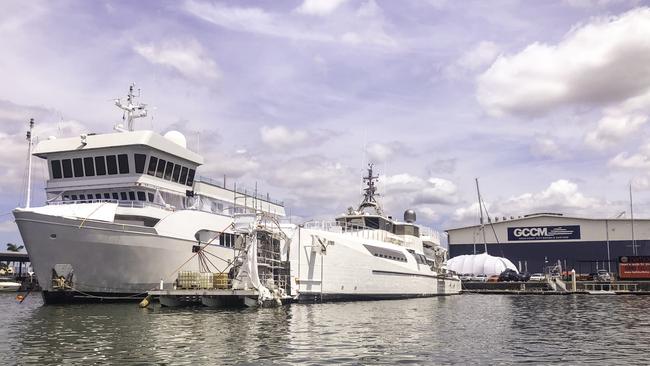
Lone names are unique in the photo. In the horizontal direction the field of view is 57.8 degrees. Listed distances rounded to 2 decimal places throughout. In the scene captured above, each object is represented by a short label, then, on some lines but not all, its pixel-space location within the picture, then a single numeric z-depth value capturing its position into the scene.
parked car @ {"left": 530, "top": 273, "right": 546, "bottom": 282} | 85.50
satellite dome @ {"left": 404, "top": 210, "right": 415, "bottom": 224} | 64.12
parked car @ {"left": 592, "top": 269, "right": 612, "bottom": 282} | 79.42
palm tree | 137.93
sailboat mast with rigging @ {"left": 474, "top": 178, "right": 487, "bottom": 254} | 106.42
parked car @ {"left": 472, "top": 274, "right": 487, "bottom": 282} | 90.15
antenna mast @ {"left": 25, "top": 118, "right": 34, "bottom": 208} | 40.53
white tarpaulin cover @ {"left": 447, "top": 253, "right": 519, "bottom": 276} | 97.00
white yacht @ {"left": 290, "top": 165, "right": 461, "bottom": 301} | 42.66
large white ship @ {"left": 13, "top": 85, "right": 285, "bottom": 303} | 38.03
